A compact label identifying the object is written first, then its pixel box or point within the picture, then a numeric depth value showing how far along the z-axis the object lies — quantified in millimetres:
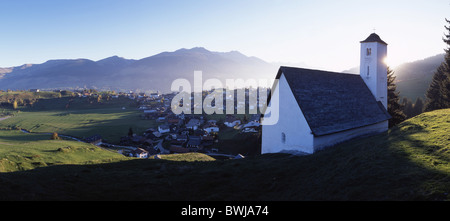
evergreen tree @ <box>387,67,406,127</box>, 37688
